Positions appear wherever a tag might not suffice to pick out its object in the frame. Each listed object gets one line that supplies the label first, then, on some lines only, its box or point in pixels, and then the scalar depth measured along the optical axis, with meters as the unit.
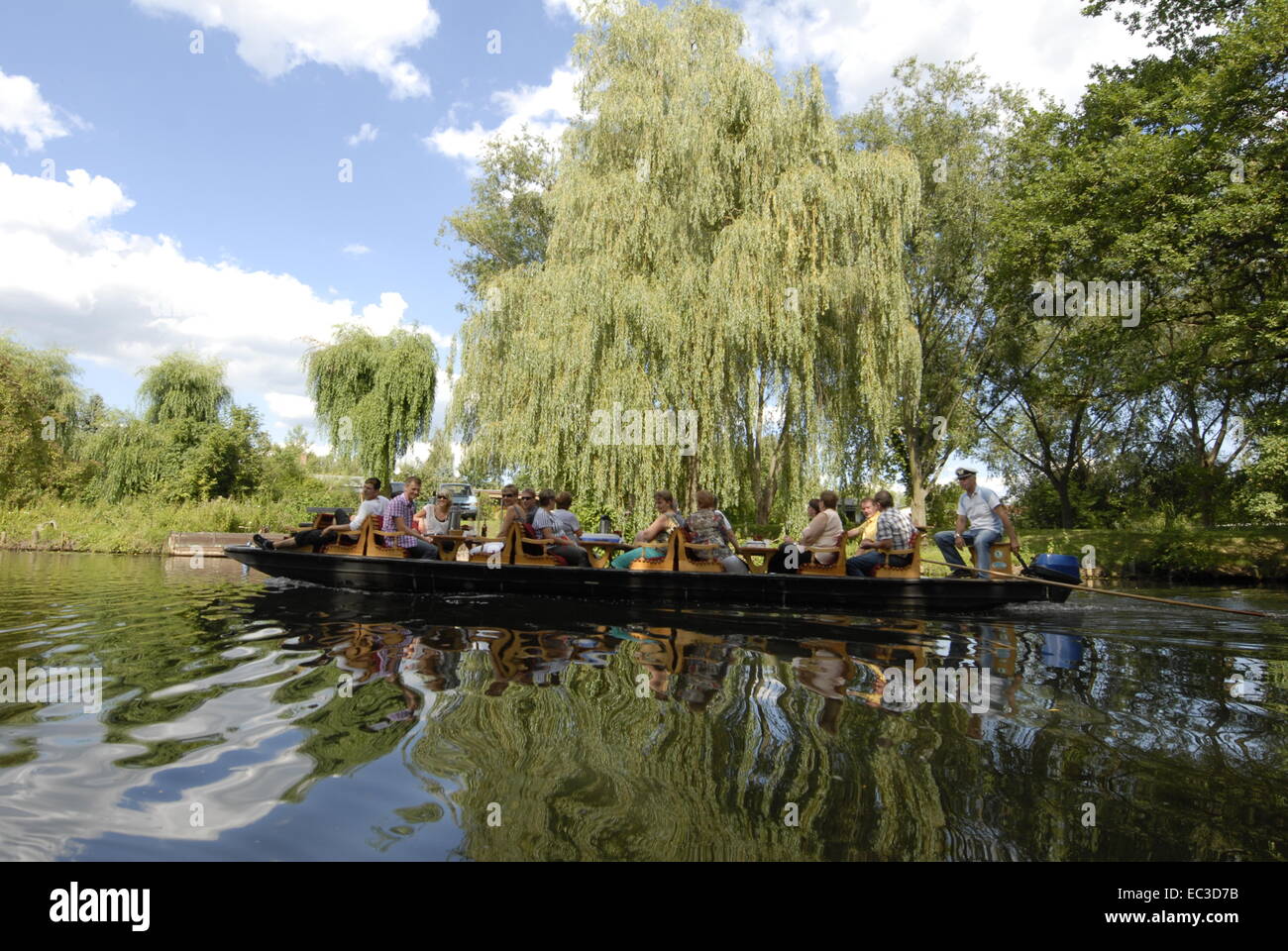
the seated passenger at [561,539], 9.68
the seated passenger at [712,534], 8.91
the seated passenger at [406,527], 10.15
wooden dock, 19.88
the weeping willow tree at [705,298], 13.23
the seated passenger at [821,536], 8.77
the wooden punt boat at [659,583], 8.56
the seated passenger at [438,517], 11.31
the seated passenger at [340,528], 10.21
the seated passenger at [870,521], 9.07
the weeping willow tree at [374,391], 21.86
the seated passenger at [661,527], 8.77
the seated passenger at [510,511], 9.53
